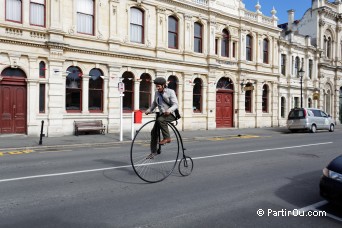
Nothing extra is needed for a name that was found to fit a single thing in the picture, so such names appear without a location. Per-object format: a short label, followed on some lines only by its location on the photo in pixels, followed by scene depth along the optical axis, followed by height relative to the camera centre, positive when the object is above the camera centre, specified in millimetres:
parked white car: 24766 -458
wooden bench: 18531 -784
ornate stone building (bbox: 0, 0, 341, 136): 17391 +3878
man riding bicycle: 6824 +160
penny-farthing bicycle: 6945 -991
